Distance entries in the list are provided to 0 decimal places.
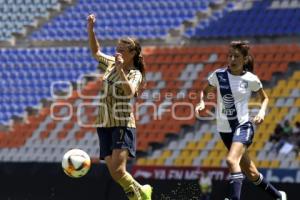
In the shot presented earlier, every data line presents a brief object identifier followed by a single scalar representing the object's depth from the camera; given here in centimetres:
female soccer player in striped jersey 1551
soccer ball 1681
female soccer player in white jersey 1636
